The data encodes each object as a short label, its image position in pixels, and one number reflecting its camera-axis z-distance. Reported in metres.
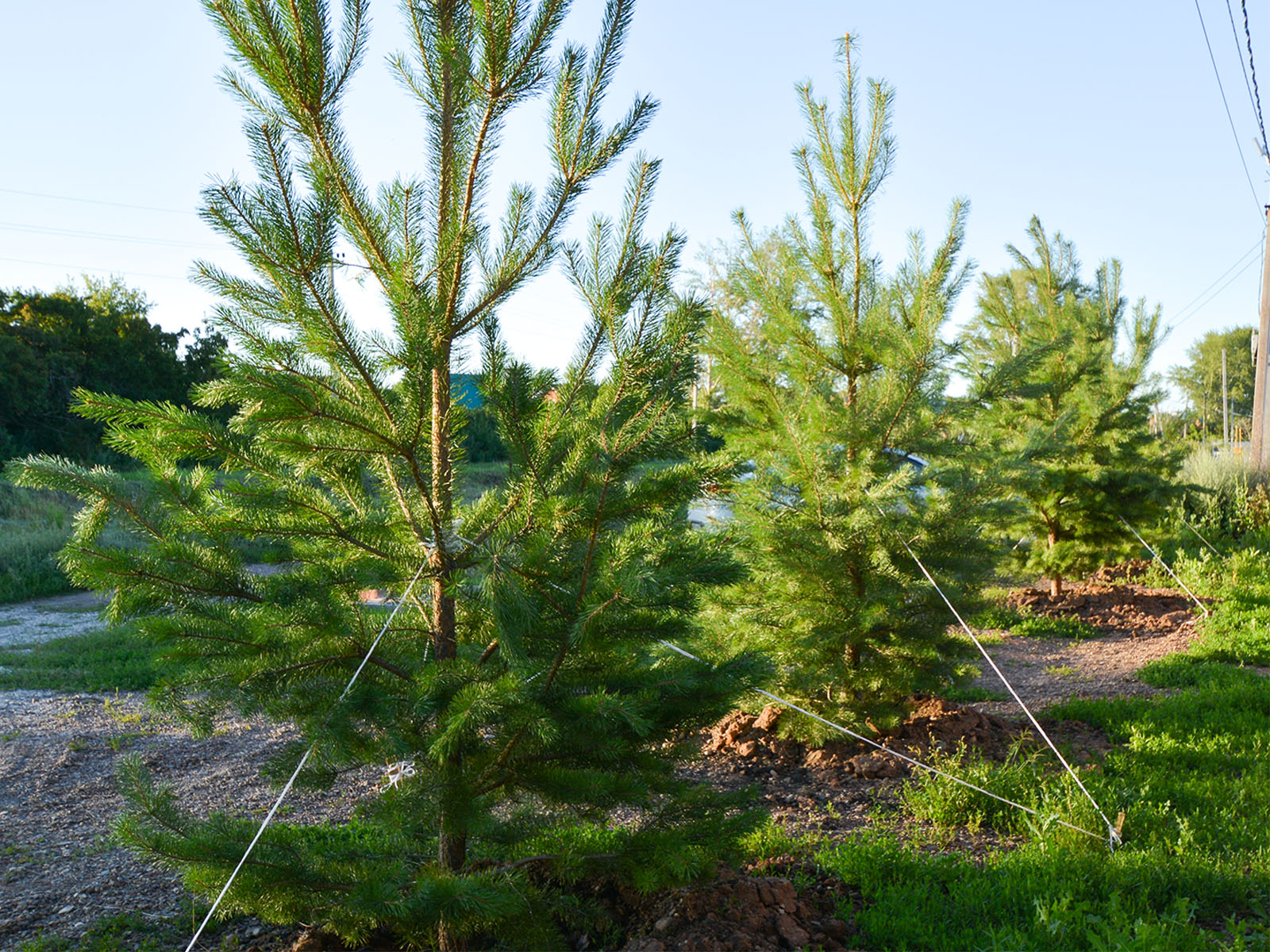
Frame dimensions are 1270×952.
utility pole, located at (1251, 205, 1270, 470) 13.72
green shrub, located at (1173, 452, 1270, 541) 12.43
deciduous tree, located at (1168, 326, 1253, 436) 53.56
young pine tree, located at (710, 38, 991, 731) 5.24
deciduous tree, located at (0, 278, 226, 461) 19.00
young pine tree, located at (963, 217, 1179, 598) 10.02
